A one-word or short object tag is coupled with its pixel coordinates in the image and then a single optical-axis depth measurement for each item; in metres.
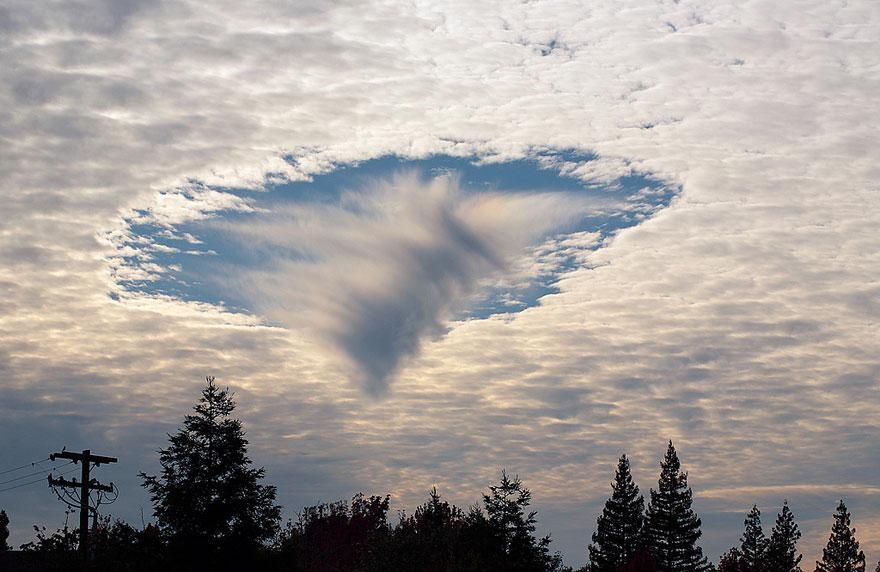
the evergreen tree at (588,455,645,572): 123.86
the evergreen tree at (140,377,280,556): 61.78
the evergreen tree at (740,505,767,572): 135.12
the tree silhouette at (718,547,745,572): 146.40
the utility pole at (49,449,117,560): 67.06
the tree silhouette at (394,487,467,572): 65.81
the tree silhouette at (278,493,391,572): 106.62
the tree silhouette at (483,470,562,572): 66.50
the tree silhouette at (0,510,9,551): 147.59
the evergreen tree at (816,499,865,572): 126.31
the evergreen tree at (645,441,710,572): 123.31
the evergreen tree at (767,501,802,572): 130.00
